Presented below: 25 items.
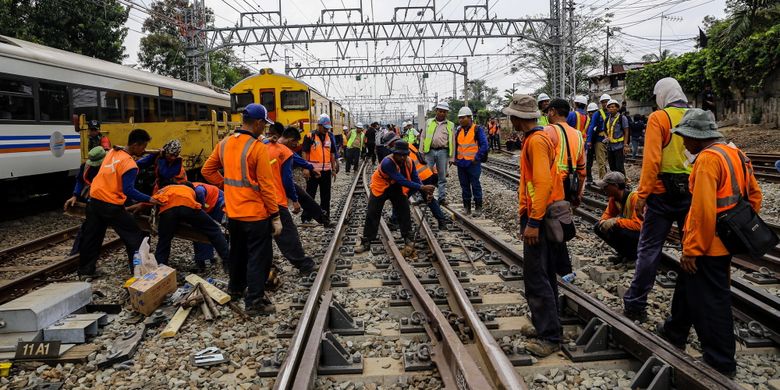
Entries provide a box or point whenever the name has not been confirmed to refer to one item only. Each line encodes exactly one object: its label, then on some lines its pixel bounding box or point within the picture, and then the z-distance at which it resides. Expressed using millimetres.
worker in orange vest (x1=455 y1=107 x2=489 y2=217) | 9008
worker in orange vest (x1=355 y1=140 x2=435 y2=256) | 6695
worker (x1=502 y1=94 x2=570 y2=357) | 3549
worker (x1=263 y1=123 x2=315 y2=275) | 5805
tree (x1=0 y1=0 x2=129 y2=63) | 19047
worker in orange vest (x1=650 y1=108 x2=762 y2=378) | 3080
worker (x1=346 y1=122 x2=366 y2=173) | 17750
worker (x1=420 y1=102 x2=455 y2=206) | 9461
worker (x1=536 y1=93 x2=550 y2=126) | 9350
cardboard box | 4660
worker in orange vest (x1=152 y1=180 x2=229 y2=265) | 5676
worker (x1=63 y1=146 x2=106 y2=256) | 6418
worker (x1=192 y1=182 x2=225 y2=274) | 6125
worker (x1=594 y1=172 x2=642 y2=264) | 5203
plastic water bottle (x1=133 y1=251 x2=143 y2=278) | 5277
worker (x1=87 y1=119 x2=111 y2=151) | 9250
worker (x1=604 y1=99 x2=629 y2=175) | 10047
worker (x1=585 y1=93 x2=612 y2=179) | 10617
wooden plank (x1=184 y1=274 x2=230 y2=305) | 4793
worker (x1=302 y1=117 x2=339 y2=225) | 8875
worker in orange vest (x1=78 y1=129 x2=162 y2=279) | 5562
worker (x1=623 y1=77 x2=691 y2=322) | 3883
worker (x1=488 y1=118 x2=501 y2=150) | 26750
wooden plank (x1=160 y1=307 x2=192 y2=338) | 4203
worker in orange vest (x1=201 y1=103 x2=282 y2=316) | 4578
